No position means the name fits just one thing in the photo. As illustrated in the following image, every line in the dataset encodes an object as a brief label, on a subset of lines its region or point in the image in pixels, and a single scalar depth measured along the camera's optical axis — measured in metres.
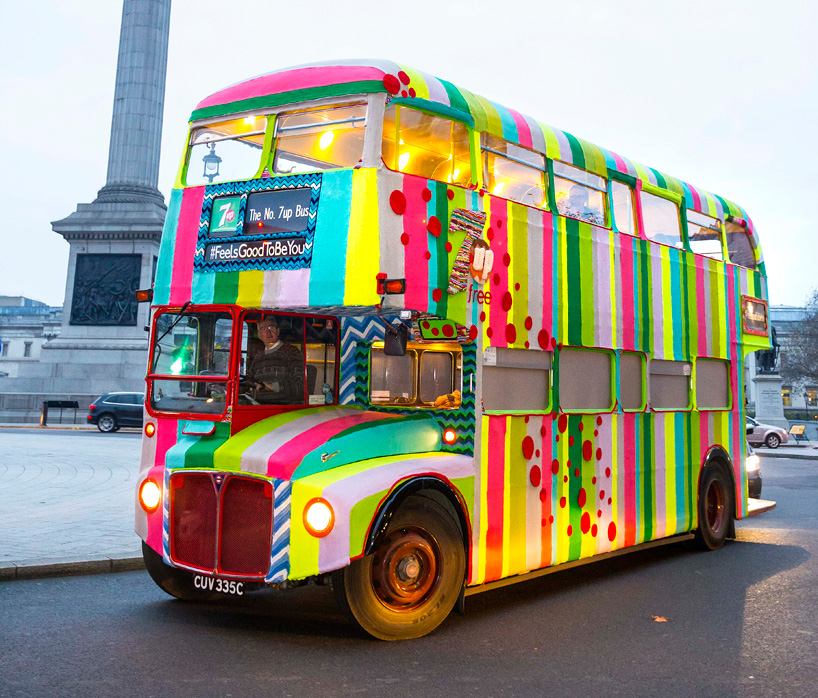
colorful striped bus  5.89
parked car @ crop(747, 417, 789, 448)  33.12
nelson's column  32.72
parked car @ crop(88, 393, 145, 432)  28.80
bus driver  6.52
